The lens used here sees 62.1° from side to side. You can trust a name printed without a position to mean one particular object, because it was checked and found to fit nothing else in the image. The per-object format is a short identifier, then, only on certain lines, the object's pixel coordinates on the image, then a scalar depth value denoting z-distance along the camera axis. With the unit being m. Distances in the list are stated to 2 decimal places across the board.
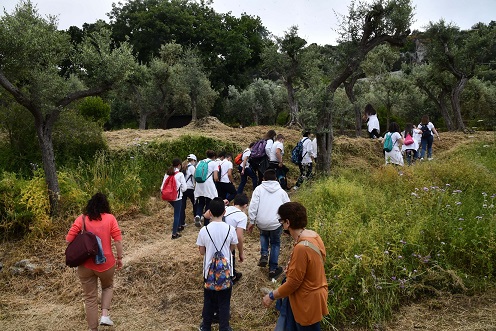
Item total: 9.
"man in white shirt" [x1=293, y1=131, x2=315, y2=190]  11.11
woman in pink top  5.08
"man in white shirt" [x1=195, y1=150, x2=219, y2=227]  8.61
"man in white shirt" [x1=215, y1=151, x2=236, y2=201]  9.09
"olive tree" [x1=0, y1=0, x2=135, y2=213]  8.88
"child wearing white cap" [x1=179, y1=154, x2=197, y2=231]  9.07
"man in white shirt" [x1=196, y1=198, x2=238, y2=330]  4.84
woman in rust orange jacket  3.60
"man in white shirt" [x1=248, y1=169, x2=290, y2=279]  6.16
